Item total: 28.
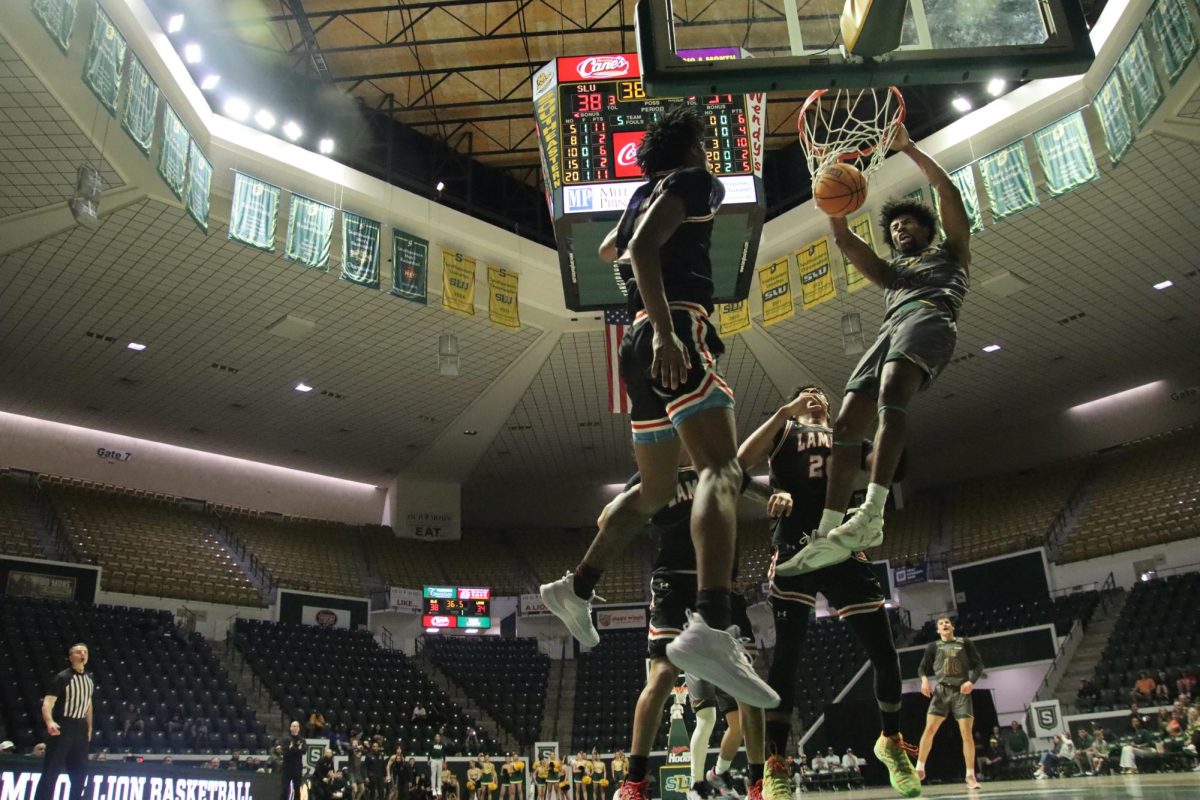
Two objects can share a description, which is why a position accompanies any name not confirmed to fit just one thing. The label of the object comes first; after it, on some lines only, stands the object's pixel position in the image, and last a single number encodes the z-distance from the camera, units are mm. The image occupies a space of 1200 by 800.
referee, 7988
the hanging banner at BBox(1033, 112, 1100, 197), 13992
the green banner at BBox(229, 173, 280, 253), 14641
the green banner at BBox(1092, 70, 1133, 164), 12867
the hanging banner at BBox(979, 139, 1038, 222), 14505
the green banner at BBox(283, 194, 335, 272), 15461
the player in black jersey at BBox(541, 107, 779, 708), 3021
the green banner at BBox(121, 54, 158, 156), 12109
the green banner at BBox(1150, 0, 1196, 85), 11078
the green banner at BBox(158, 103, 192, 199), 13078
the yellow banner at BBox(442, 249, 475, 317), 17516
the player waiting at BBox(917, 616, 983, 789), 8344
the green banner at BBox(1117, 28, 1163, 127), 12031
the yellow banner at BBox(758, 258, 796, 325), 17375
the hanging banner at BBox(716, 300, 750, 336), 16953
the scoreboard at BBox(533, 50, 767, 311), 11391
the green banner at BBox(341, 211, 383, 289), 16172
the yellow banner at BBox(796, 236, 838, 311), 16828
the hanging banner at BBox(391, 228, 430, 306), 17062
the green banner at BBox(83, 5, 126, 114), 11055
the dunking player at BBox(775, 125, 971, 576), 3929
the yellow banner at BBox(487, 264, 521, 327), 18484
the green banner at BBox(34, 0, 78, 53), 9875
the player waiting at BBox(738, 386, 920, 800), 4543
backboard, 4797
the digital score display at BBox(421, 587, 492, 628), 27938
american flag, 14363
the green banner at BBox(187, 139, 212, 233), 13827
